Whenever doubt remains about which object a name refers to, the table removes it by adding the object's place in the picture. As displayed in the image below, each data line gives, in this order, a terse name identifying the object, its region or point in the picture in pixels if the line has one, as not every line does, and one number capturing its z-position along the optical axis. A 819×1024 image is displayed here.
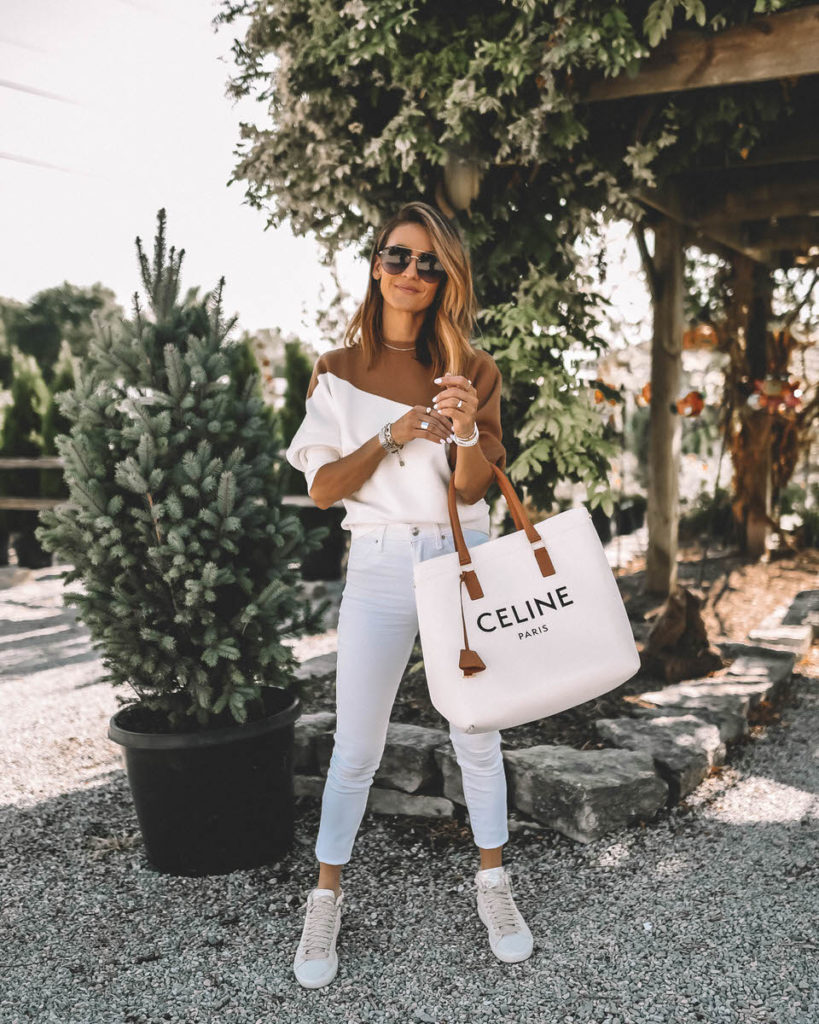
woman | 1.98
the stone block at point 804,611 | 5.30
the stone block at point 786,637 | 4.64
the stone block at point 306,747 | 3.18
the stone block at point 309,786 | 3.05
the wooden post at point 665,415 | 5.74
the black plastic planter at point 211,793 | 2.46
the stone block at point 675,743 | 3.02
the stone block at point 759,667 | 4.03
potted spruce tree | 2.46
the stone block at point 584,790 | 2.71
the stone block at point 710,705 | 3.51
